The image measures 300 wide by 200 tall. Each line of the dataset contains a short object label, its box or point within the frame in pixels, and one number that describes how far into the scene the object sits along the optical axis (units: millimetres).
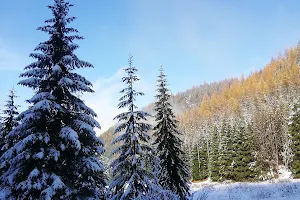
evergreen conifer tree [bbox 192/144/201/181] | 61938
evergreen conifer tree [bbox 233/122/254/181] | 47281
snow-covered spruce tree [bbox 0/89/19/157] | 21580
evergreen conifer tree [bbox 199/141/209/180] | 60681
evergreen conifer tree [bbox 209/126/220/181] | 52719
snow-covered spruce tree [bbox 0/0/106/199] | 10742
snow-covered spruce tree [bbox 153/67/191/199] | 25062
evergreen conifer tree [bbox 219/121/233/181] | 49594
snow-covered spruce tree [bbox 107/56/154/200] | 17031
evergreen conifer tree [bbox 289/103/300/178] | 40625
